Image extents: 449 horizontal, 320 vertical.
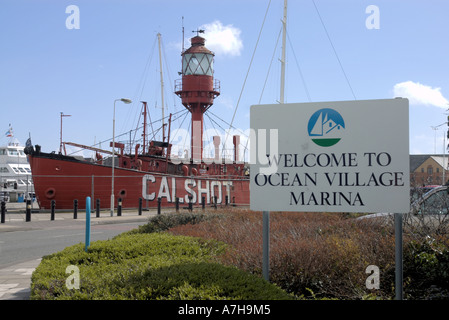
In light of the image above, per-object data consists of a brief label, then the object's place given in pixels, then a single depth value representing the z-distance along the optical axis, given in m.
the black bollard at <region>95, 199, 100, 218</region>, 21.86
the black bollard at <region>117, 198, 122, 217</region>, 22.70
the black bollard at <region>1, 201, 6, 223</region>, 18.41
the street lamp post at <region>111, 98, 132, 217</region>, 23.08
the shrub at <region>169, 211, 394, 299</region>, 5.49
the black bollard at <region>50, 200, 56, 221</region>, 20.10
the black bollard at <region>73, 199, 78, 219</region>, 20.78
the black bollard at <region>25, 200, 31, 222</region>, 19.14
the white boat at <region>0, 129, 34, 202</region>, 49.59
